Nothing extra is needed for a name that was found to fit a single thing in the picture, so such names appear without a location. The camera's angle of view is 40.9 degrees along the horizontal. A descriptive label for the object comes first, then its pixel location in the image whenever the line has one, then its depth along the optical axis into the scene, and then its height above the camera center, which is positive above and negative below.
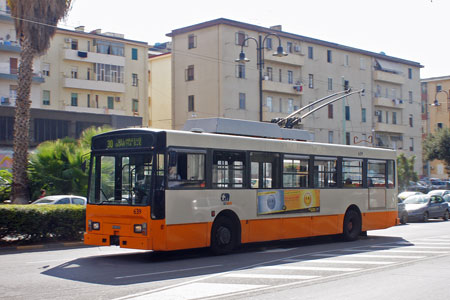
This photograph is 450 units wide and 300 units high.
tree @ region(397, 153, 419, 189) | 50.59 +0.68
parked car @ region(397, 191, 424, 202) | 35.64 -0.96
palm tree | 22.67 +5.18
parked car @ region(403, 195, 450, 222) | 31.41 -1.51
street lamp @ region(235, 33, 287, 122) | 28.86 +6.07
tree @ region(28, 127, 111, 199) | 23.88 +0.42
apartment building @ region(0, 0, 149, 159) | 46.25 +9.07
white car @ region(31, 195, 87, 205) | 22.03 -0.70
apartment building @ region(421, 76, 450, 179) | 85.69 +9.61
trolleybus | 13.28 -0.25
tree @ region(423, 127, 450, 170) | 63.69 +3.53
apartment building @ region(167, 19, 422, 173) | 52.62 +9.54
